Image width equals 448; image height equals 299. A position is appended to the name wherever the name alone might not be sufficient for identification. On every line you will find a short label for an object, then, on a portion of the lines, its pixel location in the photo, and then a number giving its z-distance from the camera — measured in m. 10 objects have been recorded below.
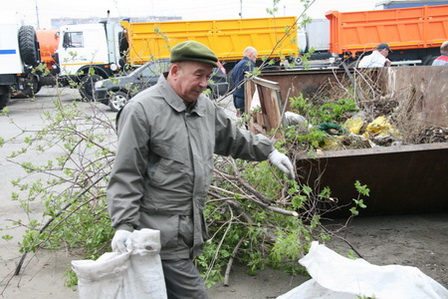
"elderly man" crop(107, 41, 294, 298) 2.49
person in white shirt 9.11
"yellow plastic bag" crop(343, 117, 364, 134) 5.91
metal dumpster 4.94
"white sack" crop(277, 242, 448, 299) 3.00
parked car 5.22
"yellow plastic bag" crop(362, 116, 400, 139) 5.70
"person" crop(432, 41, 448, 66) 8.59
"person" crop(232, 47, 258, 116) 8.38
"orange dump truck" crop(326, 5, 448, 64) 20.30
